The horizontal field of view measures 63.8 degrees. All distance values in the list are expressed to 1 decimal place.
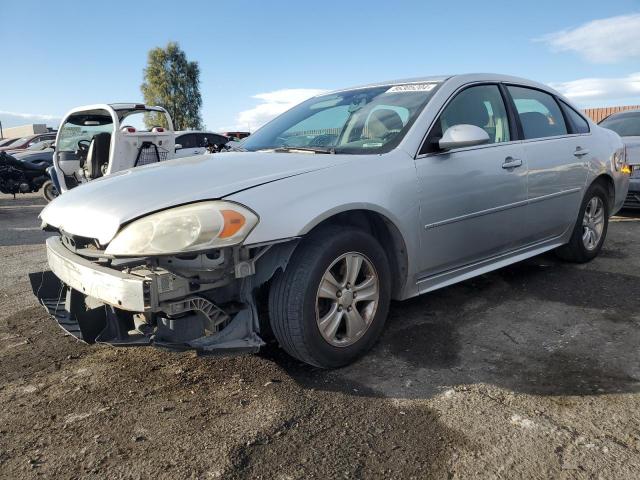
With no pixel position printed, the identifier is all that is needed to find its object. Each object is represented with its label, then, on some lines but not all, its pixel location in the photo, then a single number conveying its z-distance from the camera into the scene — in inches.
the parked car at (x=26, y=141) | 709.9
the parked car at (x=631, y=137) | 266.8
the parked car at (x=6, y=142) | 805.4
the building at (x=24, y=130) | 1684.3
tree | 1831.9
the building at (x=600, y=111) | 929.9
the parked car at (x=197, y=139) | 542.9
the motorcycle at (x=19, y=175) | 471.1
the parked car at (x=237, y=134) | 854.8
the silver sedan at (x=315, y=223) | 88.7
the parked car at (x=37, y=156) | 511.8
